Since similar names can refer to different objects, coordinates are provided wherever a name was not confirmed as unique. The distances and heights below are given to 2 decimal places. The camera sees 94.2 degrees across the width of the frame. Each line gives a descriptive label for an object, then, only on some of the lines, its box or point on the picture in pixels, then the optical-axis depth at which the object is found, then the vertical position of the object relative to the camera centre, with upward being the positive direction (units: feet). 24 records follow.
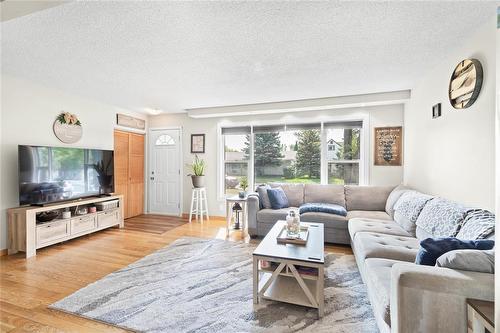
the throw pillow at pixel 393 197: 10.90 -1.55
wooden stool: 16.06 -2.66
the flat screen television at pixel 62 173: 10.21 -0.42
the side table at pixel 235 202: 13.29 -2.36
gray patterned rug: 5.73 -3.90
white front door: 17.70 -0.54
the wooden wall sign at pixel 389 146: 13.42 +1.11
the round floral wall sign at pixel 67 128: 12.04 +2.02
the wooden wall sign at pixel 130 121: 15.67 +3.12
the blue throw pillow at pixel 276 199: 12.67 -1.86
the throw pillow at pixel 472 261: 4.01 -1.69
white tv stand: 9.85 -2.92
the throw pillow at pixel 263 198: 12.80 -1.83
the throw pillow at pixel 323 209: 11.44 -2.21
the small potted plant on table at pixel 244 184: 15.11 -1.24
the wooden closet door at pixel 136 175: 16.93 -0.75
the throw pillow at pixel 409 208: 8.46 -1.67
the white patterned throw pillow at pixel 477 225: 5.27 -1.44
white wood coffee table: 6.02 -2.97
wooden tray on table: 7.20 -2.36
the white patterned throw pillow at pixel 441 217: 6.40 -1.58
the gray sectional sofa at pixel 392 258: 3.85 -2.43
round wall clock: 6.63 +2.51
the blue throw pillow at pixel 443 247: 4.66 -1.66
